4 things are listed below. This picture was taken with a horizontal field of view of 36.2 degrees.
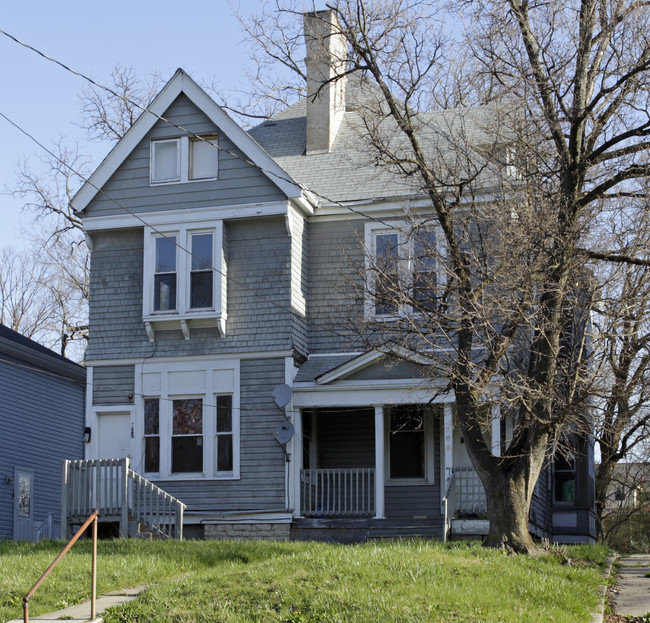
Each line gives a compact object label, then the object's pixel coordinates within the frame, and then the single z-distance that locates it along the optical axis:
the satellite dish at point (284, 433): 19.05
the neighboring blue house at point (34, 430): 24.11
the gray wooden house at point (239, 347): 19.38
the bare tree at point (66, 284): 32.69
